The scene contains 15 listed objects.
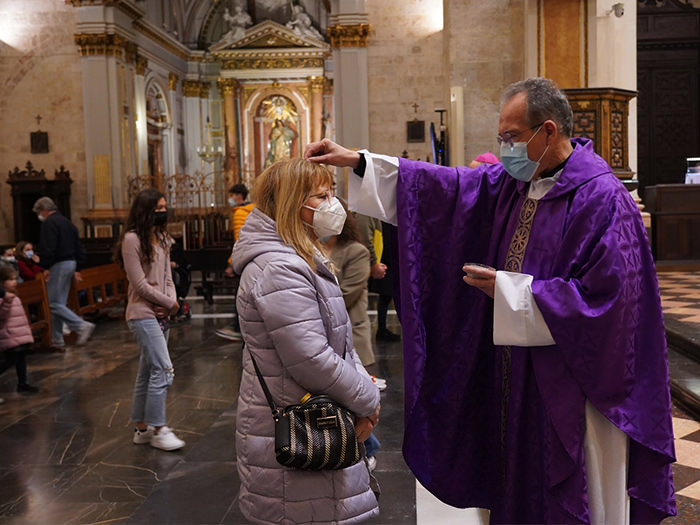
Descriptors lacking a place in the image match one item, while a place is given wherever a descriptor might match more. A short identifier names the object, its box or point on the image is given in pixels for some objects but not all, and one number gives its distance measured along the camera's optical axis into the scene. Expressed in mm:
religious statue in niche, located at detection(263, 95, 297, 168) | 24938
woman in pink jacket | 4562
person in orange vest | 7297
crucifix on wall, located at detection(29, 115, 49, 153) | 17766
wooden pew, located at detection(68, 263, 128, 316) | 9461
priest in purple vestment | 2111
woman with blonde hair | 2152
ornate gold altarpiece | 24125
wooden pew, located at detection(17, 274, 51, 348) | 7918
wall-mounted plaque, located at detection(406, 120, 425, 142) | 16016
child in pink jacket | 6113
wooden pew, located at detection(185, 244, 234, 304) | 11820
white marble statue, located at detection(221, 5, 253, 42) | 24094
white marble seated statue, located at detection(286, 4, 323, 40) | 24094
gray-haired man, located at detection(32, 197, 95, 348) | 8430
